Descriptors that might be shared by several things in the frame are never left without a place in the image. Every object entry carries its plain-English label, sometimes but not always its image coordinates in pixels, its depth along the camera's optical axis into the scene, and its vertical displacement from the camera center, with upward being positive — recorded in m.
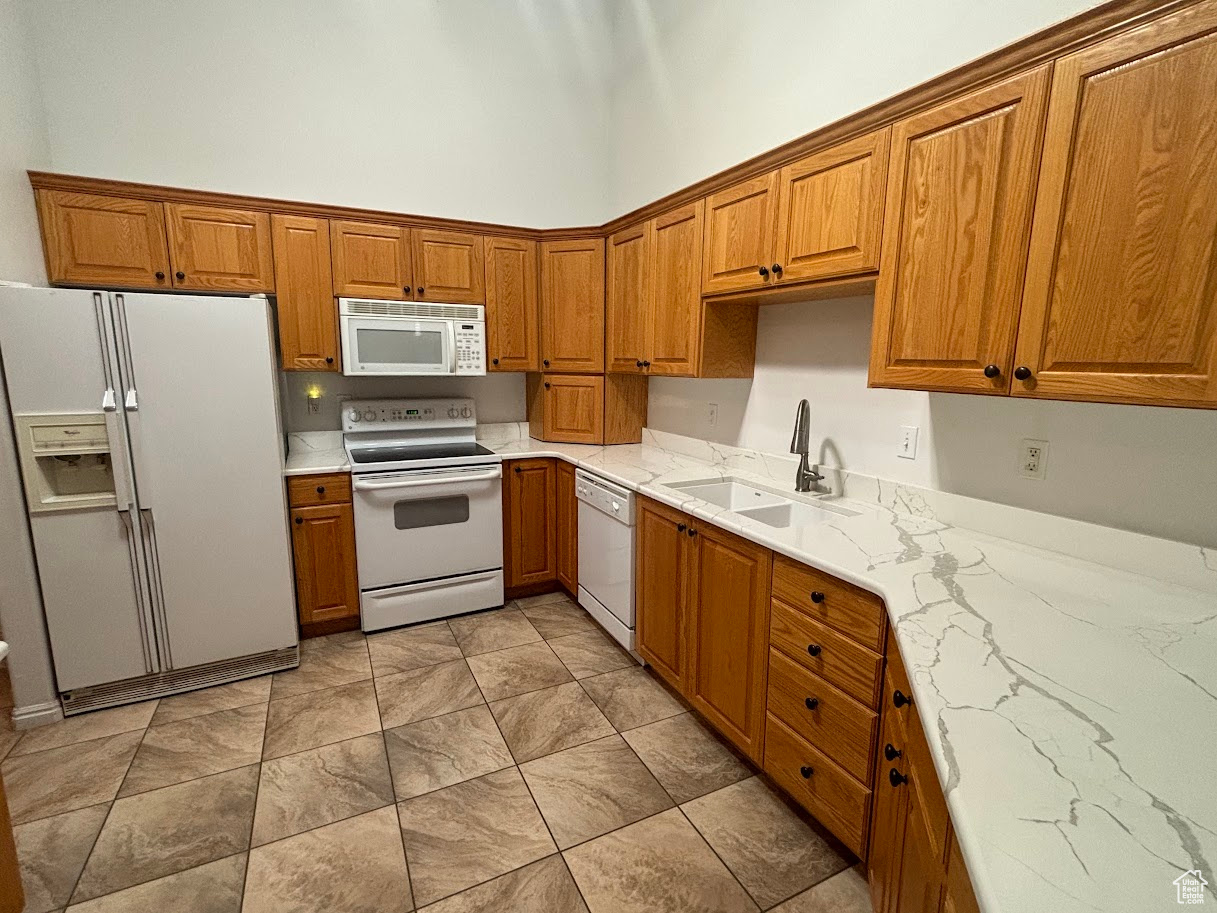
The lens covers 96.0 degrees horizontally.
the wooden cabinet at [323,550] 2.74 -0.95
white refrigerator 2.08 -0.51
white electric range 2.87 -0.82
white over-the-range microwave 2.93 +0.15
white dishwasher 2.57 -0.93
